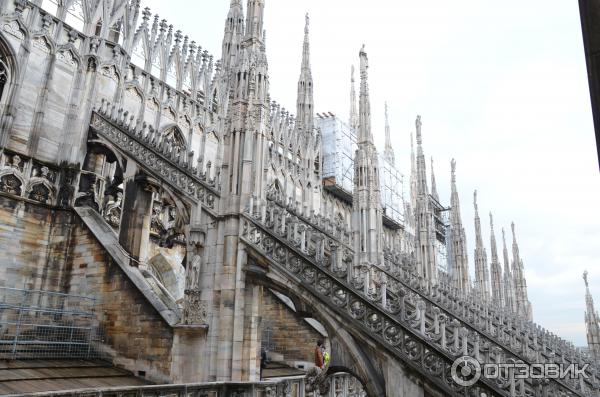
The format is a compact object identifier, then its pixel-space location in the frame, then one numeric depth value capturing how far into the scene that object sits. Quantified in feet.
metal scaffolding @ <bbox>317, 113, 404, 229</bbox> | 115.65
